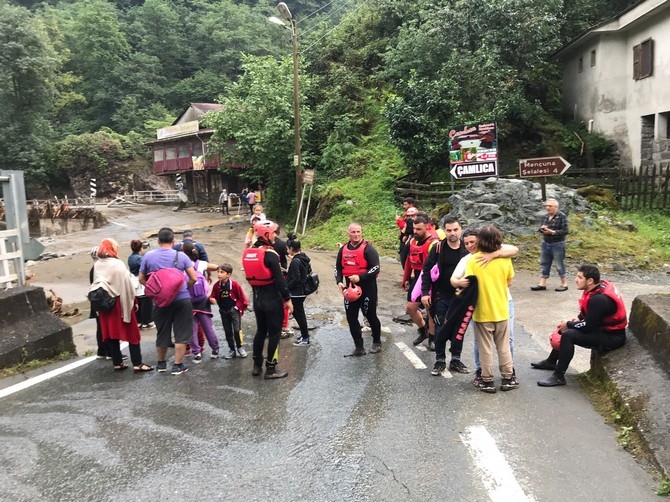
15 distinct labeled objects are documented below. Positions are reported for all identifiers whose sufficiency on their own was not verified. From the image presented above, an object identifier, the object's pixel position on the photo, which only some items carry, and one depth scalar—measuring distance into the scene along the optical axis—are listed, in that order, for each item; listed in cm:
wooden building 3928
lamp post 1980
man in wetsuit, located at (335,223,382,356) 645
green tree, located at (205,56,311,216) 2352
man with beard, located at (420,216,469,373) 579
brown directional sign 1260
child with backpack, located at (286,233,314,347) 738
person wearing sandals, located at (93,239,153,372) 628
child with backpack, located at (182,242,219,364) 668
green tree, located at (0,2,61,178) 4494
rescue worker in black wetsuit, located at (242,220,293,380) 575
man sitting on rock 503
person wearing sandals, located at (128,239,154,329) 780
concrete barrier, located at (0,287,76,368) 638
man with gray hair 974
